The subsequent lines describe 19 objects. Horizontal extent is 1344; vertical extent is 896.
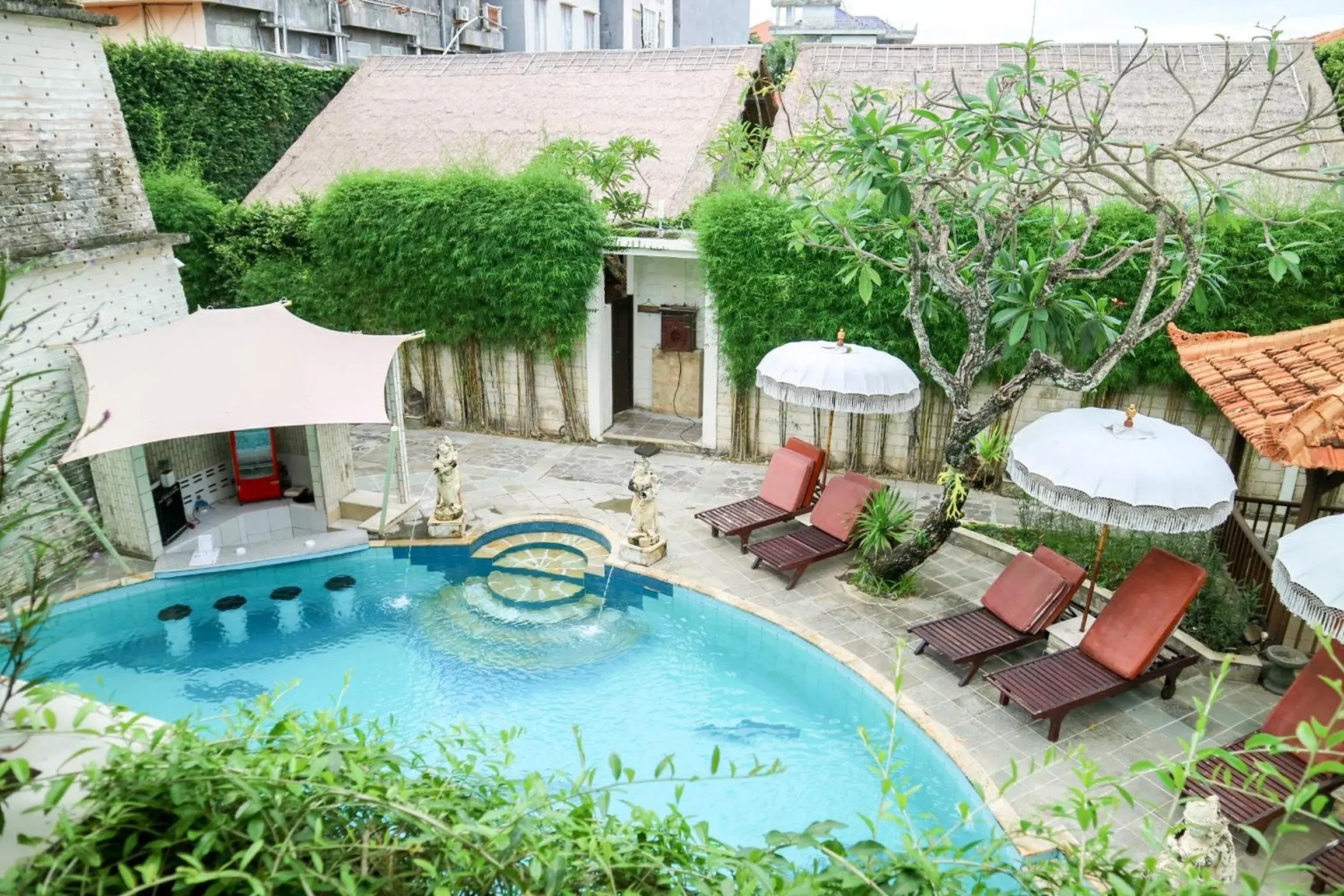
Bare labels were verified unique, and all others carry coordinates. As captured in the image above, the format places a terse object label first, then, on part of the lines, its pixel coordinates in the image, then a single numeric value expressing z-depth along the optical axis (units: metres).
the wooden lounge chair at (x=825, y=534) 10.86
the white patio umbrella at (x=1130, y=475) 7.77
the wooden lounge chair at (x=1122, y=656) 8.00
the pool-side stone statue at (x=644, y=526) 11.13
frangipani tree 7.56
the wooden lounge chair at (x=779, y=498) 11.74
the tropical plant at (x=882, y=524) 10.61
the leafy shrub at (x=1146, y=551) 9.01
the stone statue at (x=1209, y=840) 5.56
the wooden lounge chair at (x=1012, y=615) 8.90
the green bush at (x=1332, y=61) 16.34
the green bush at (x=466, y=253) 14.41
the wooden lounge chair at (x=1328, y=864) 5.77
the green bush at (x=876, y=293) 11.44
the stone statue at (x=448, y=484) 11.85
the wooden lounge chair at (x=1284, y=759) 6.48
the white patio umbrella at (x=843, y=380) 10.67
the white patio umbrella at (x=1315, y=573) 6.05
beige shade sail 10.00
